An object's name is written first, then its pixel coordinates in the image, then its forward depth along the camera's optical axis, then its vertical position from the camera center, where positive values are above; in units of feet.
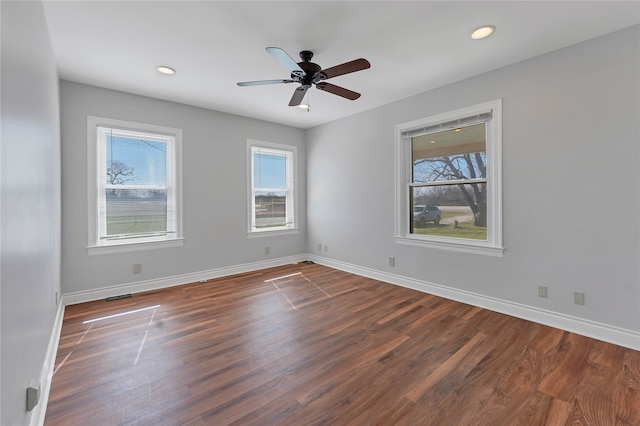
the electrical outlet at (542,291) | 9.41 -2.69
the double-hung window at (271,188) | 16.49 +1.45
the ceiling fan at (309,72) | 7.52 +4.03
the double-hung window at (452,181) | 10.64 +1.26
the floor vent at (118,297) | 11.65 -3.52
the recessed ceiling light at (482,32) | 7.81 +5.02
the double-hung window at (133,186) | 11.76 +1.19
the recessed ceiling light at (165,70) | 9.99 +5.08
